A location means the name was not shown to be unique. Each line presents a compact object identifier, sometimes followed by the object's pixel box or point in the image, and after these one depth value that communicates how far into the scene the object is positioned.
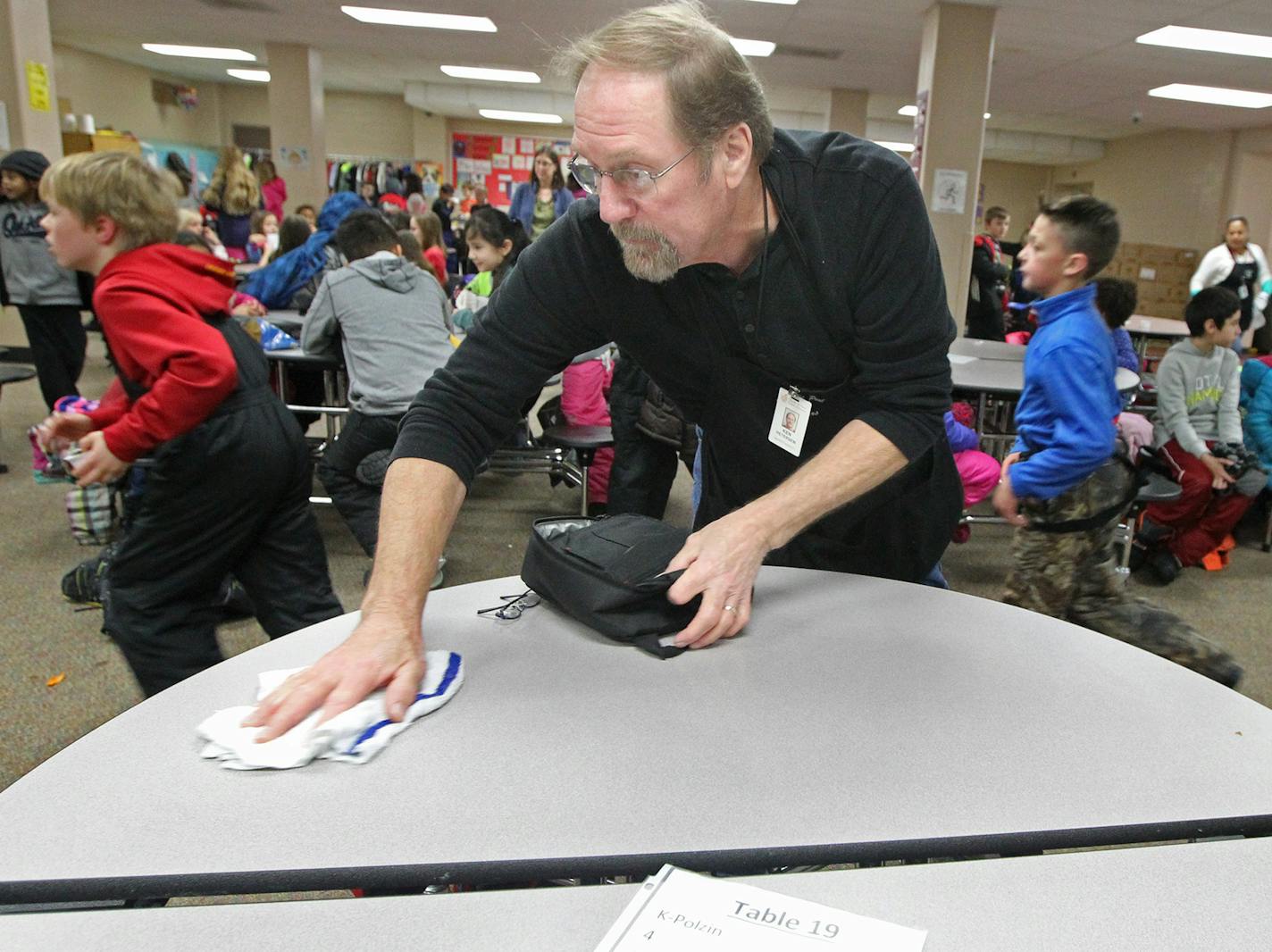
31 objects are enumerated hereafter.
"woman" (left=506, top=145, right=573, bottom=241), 6.67
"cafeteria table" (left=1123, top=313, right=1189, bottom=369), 6.35
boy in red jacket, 1.81
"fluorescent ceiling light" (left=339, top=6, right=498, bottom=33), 8.36
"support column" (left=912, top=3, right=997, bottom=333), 6.89
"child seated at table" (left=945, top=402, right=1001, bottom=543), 3.27
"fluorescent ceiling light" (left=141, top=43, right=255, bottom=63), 11.07
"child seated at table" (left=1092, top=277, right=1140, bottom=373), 3.23
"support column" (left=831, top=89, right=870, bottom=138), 11.05
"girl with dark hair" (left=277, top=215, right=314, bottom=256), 5.27
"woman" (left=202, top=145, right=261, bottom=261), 7.87
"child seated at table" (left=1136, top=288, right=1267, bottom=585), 3.79
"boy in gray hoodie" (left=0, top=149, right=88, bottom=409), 4.95
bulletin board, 16.42
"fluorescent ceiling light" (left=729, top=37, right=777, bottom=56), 8.60
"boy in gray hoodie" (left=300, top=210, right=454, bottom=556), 3.26
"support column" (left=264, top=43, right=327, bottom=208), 10.10
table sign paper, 0.64
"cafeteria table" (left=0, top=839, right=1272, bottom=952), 0.64
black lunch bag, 1.08
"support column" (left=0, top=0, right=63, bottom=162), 6.14
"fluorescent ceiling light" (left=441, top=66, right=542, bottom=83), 11.66
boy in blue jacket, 2.24
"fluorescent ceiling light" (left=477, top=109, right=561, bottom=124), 15.08
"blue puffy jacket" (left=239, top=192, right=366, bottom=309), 4.85
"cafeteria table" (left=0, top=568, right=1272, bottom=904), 0.73
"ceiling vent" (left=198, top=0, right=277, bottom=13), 8.24
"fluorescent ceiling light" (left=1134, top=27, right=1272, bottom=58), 7.01
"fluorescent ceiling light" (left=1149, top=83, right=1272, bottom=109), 9.47
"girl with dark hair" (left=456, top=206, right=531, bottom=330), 4.58
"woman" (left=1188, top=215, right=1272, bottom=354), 7.70
